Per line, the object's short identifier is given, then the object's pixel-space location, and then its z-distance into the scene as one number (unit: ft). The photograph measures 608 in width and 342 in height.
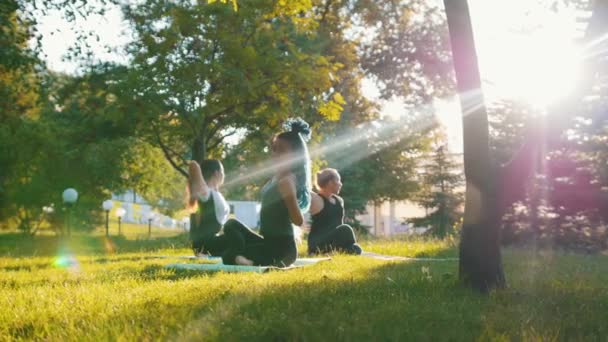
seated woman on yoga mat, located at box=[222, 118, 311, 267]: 22.39
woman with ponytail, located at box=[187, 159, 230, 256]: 30.89
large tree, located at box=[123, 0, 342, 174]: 48.37
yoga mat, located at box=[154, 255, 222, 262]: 29.48
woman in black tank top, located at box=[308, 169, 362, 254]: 32.45
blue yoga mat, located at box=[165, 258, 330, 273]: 22.98
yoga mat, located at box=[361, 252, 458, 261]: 29.78
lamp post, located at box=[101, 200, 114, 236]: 82.92
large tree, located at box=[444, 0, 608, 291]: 17.16
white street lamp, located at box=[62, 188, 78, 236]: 59.89
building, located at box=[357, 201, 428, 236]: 144.77
